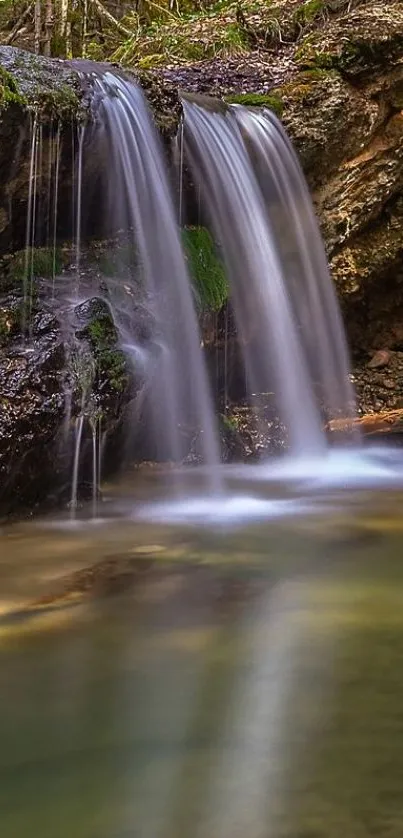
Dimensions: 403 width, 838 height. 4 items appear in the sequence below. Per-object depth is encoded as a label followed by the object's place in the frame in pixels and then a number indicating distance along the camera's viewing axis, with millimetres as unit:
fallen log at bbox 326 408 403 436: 8672
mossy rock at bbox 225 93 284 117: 8250
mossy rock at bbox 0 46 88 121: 5480
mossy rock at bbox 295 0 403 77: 8242
